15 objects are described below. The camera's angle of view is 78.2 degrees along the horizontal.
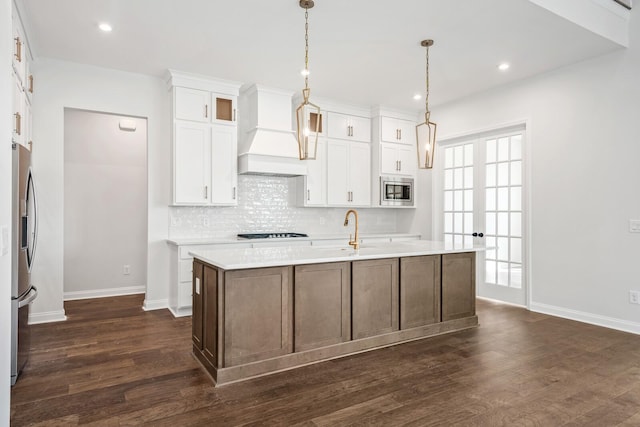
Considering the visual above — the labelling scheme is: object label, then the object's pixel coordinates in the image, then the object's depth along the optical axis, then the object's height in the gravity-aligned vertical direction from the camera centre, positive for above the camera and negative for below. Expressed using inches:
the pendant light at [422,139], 244.8 +46.8
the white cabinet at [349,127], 231.5 +51.5
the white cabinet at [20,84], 123.4 +43.2
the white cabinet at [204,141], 184.2 +34.3
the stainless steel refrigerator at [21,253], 105.3 -12.0
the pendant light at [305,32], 120.9 +64.8
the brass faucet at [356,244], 142.5 -11.6
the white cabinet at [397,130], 242.7 +51.9
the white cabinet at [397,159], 242.4 +33.6
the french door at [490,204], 195.6 +4.7
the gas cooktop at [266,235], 197.7 -12.3
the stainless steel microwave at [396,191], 242.7 +13.6
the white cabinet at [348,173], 230.8 +23.5
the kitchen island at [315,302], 108.7 -28.7
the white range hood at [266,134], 197.0 +40.3
